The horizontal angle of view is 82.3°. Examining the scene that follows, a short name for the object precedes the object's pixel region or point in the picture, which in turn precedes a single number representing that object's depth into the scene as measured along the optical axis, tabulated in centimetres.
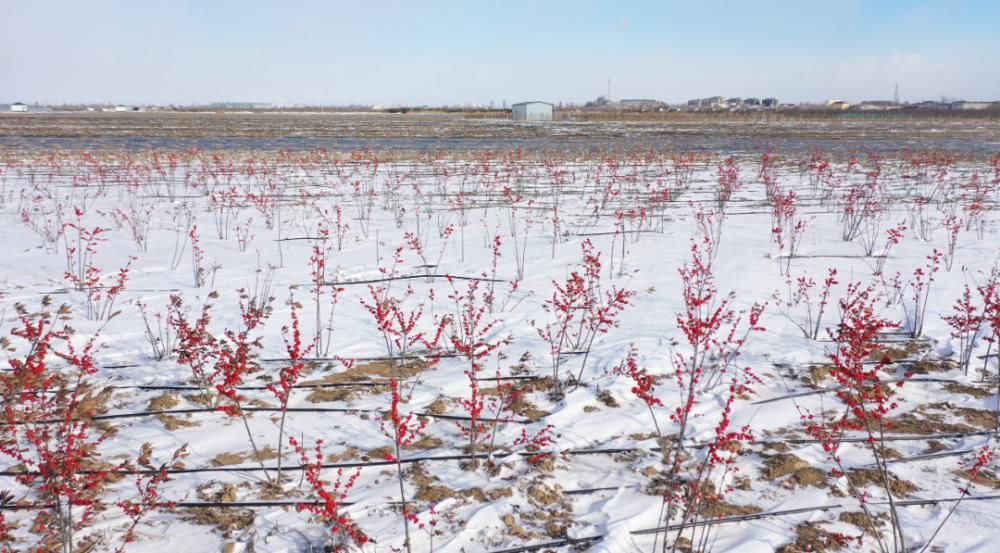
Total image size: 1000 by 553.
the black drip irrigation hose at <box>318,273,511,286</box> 674
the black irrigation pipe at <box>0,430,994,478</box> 345
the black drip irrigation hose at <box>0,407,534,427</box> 404
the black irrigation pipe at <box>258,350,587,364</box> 491
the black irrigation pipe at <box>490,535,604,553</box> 288
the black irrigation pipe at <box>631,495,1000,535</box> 303
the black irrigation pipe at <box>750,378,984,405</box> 429
